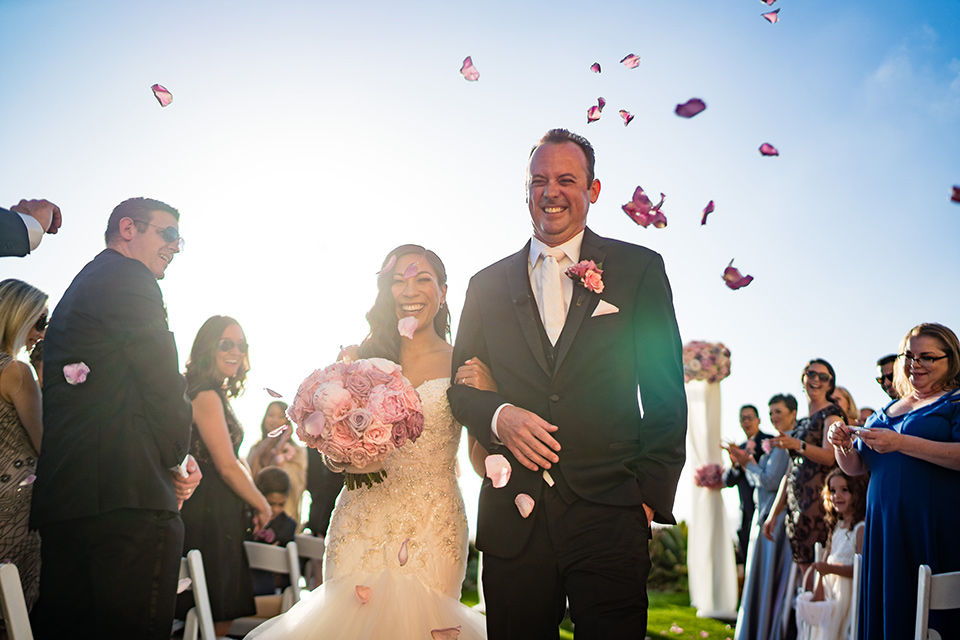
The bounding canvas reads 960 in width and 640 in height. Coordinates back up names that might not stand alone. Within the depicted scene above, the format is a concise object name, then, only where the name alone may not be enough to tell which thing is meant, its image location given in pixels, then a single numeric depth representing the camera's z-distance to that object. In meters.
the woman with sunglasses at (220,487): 4.66
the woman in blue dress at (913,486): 4.52
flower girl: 5.68
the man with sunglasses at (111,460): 3.46
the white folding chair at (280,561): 4.28
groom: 2.73
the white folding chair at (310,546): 4.80
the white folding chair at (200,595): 3.82
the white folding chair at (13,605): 2.73
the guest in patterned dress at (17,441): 4.03
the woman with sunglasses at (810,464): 6.35
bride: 3.45
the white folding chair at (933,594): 3.56
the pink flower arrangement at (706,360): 9.38
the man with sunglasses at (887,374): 6.39
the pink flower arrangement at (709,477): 9.73
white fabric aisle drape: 9.73
